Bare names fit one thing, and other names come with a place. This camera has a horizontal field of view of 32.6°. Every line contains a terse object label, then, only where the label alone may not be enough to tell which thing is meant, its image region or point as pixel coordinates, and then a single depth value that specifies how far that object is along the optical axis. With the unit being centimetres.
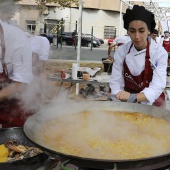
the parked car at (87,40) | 2090
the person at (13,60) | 204
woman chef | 223
